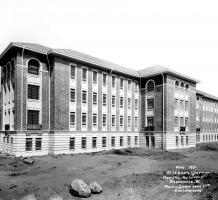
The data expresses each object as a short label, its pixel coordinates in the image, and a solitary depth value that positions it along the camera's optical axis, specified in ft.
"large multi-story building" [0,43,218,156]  84.84
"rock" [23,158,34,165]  68.09
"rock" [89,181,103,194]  40.32
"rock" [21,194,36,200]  35.53
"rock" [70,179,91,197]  38.50
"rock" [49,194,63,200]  35.94
